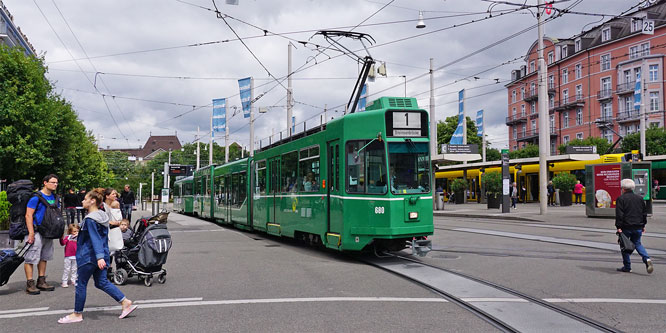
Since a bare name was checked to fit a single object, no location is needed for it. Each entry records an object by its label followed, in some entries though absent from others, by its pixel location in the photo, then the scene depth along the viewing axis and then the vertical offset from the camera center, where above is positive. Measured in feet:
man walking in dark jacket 29.45 -1.95
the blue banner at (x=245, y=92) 94.17 +17.13
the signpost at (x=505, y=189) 82.84 -0.62
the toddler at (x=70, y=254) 27.25 -3.37
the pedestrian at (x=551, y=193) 106.52 -1.75
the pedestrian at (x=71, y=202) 68.44 -1.70
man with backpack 24.56 -2.39
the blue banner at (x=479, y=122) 124.77 +15.02
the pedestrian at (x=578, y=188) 101.93 -0.72
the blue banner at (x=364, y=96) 85.62 +14.67
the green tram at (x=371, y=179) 32.83 +0.45
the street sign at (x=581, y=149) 114.01 +7.62
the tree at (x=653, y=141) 148.25 +12.48
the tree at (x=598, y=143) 169.27 +13.16
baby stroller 26.96 -3.55
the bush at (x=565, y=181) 102.78 +0.66
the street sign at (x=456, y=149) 103.59 +7.18
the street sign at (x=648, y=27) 62.24 +18.60
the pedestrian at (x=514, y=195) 98.89 -1.89
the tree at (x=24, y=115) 62.34 +9.11
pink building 165.07 +35.45
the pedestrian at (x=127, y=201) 68.23 -1.63
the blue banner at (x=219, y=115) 109.29 +15.06
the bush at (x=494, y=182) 104.06 +0.61
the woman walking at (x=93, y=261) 19.34 -2.64
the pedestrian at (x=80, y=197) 68.03 -1.08
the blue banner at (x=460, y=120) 106.83 +14.30
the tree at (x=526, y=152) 189.26 +12.08
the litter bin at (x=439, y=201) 104.29 -3.05
